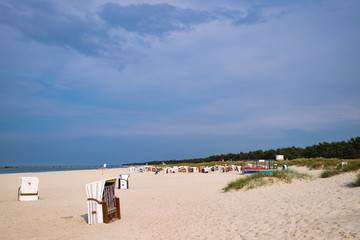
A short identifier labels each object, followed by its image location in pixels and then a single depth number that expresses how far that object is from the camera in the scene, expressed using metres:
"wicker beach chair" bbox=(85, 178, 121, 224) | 8.20
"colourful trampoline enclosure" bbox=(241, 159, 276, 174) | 27.77
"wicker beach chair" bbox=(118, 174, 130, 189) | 17.31
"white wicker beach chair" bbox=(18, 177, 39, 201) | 12.95
